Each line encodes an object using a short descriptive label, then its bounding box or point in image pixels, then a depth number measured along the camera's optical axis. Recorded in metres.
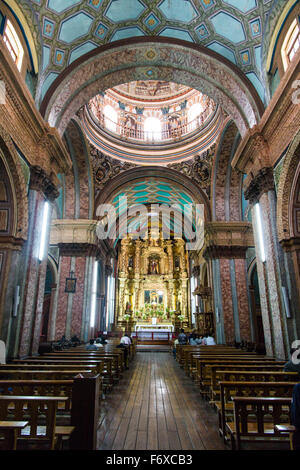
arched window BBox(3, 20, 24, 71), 6.47
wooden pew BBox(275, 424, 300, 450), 2.16
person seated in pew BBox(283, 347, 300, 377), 4.39
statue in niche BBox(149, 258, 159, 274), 27.31
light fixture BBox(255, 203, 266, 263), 7.83
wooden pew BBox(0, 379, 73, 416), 3.19
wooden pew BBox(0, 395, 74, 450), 2.58
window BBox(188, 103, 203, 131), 16.77
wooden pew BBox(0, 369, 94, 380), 3.85
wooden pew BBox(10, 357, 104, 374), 5.15
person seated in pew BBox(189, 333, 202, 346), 12.11
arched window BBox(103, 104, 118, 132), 16.67
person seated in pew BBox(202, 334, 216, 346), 11.45
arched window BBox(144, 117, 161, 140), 18.09
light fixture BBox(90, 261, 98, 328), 14.32
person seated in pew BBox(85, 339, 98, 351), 8.64
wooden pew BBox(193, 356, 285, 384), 5.52
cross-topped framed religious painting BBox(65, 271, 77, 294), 12.41
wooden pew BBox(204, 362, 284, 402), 4.57
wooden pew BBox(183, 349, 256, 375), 6.96
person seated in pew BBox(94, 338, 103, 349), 10.72
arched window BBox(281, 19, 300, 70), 6.64
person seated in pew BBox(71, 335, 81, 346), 12.16
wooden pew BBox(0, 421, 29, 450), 2.17
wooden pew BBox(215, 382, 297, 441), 3.29
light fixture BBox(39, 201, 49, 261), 7.74
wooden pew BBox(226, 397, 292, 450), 2.77
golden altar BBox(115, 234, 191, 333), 25.11
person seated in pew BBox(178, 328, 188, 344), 13.33
